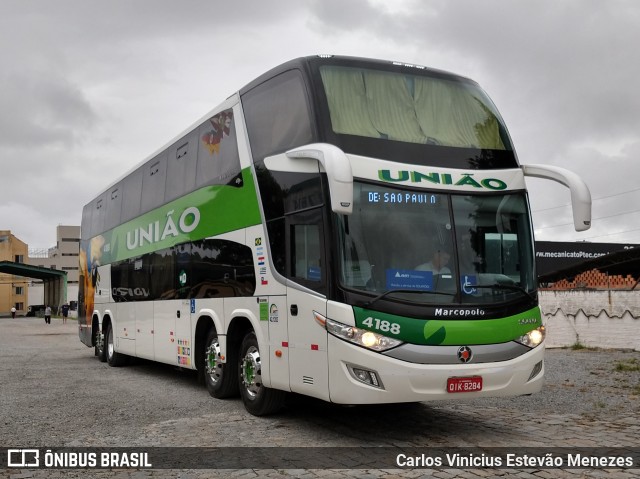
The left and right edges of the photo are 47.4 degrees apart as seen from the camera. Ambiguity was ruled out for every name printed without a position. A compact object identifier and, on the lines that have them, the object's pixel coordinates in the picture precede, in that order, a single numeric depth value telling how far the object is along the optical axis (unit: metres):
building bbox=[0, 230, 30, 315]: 90.69
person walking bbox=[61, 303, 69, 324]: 60.62
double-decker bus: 7.05
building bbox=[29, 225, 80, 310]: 128.75
